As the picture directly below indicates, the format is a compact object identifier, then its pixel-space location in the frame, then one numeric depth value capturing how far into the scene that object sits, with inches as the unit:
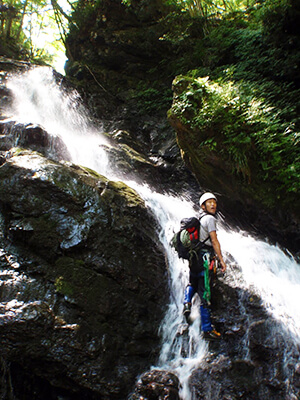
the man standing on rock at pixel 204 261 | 157.4
